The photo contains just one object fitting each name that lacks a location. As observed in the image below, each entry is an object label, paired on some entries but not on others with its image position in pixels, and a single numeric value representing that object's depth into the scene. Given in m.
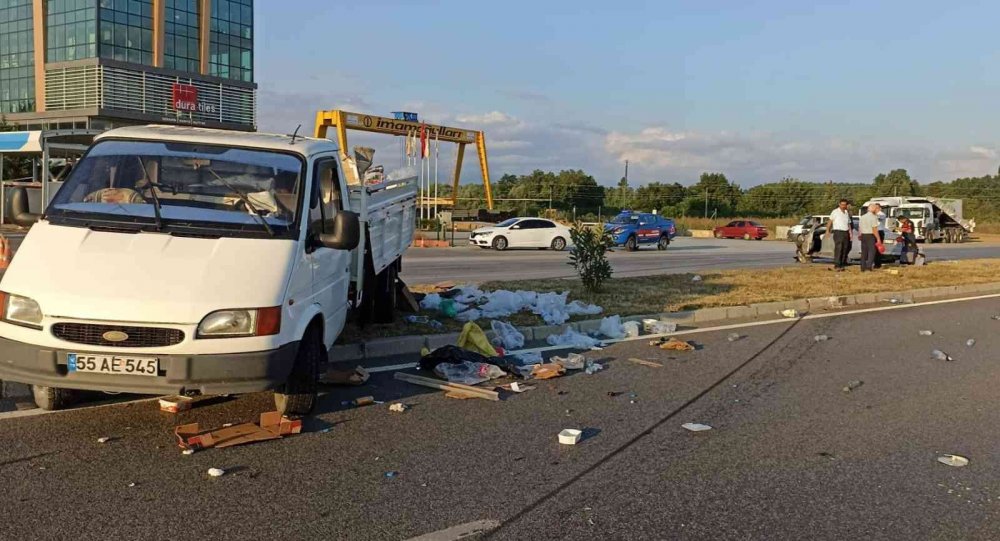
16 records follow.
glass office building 45.06
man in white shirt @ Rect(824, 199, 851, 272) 18.50
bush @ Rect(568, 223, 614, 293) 12.71
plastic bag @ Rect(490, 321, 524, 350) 8.82
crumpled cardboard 4.93
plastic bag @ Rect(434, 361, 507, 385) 6.96
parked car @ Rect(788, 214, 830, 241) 36.53
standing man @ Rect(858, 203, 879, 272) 18.16
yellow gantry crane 38.34
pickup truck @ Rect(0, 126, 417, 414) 4.67
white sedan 31.45
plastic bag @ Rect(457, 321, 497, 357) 7.95
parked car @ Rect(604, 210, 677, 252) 32.38
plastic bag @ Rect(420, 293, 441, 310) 10.59
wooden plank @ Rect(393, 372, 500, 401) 6.44
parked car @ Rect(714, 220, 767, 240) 52.84
